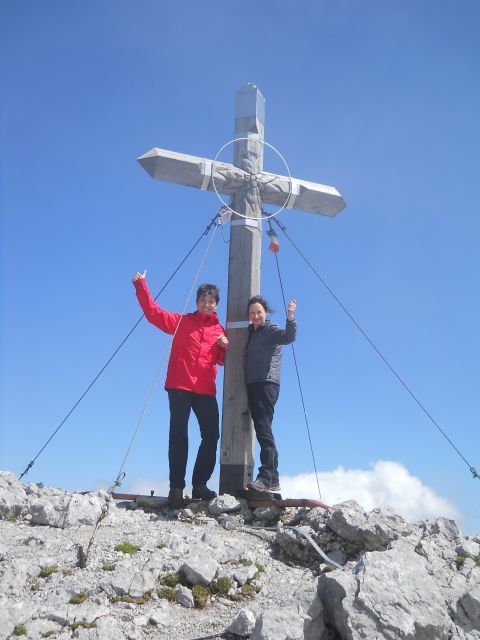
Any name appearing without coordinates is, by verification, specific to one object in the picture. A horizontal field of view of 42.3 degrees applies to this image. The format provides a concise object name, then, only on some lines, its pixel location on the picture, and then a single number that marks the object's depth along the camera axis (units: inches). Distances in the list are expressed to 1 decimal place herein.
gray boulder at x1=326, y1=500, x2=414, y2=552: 220.8
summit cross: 313.9
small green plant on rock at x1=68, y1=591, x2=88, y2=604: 177.0
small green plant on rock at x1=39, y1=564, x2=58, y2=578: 192.9
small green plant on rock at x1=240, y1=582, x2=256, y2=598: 193.8
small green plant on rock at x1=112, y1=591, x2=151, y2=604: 179.8
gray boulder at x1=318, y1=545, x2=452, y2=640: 151.6
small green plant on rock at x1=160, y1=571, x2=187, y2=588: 191.2
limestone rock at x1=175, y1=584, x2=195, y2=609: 183.6
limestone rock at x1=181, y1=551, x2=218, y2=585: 191.5
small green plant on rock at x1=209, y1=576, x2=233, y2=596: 191.9
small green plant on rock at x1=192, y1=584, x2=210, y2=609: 184.8
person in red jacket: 298.4
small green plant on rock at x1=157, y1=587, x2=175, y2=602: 185.3
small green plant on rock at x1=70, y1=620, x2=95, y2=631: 164.2
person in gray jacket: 297.9
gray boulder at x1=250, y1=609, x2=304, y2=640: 149.8
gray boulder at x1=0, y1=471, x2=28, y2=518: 262.7
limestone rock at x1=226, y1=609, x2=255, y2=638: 165.8
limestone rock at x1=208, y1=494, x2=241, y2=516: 278.5
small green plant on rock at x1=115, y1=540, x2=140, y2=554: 214.4
